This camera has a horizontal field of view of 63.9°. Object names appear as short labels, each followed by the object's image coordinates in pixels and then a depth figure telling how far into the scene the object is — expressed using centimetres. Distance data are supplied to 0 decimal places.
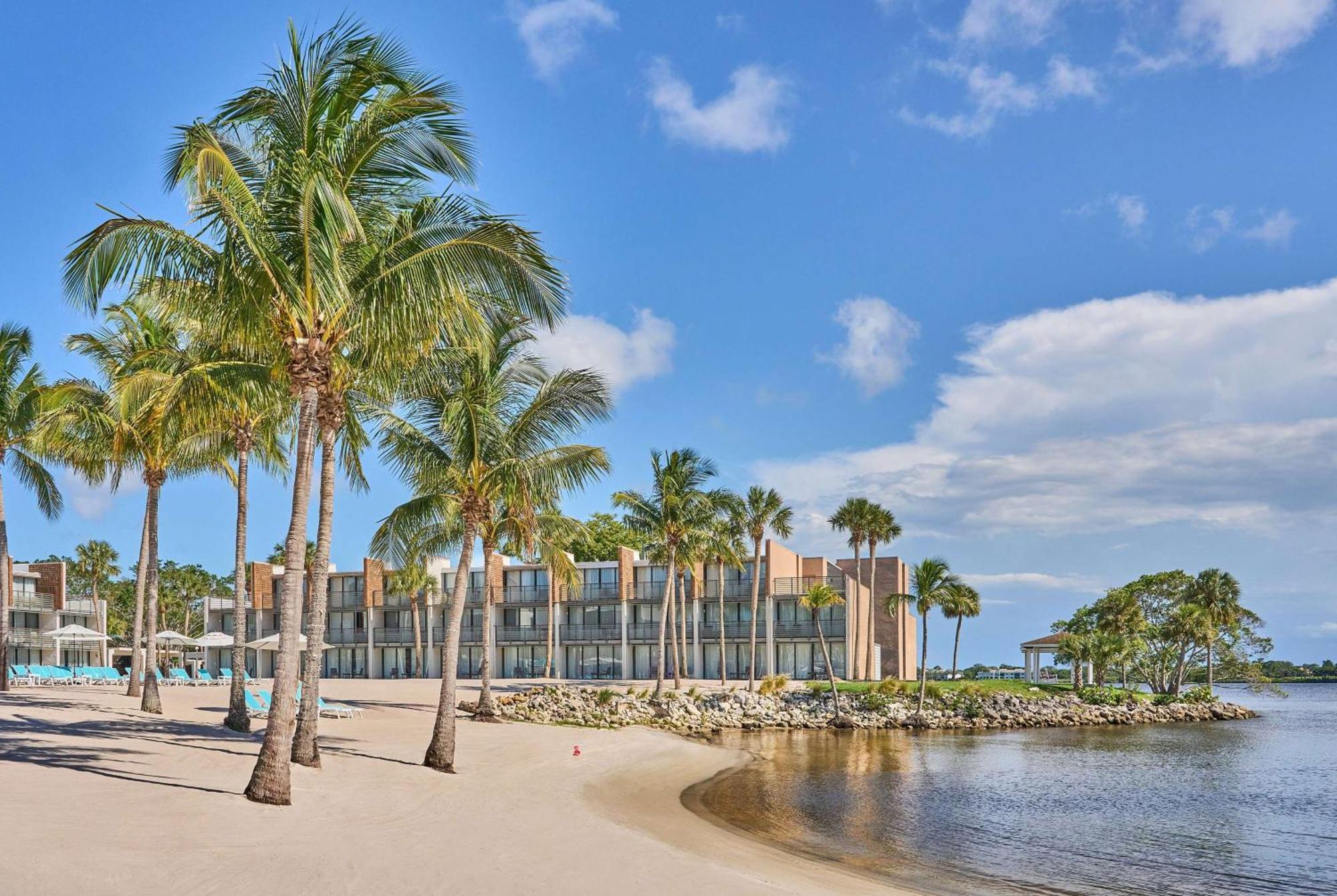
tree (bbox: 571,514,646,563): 7819
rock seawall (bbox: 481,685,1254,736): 3606
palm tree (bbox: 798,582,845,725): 4653
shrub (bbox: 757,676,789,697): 4659
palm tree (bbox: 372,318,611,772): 1884
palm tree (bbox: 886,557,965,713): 4459
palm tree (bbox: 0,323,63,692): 2903
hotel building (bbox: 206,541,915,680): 6031
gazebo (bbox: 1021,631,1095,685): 6644
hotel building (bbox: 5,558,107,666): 6125
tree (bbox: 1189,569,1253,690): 6662
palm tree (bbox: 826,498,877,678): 6431
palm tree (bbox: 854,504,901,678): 6431
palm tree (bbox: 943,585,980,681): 5188
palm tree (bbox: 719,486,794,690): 5400
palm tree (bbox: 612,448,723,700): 4438
